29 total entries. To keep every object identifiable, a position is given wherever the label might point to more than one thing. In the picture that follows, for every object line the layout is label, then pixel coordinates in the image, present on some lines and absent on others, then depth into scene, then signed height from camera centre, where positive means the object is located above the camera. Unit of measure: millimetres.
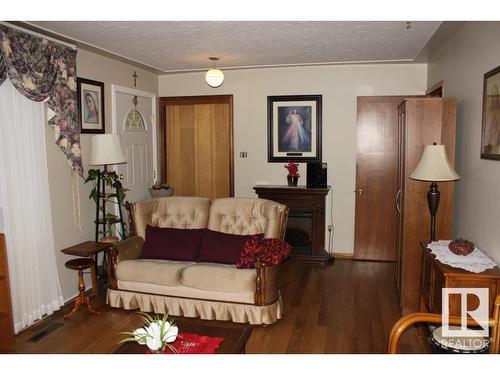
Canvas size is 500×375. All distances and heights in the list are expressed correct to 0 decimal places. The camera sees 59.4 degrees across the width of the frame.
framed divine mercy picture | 5848 +246
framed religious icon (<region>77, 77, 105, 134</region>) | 4500 +447
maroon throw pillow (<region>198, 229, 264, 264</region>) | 4043 -937
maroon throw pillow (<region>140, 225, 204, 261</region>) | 4203 -938
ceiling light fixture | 4848 +771
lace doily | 2800 -770
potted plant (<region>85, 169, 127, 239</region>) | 4457 -491
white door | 5262 +152
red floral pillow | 3718 -913
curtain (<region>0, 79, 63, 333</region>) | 3619 -517
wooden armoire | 3750 -386
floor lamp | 4223 -23
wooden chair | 1976 -831
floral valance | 3488 +622
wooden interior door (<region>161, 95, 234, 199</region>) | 6207 +16
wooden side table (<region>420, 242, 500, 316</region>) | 2672 -847
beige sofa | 3738 -1114
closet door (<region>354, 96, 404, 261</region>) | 5605 -398
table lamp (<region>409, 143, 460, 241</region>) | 3322 -170
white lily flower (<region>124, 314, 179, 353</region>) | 2148 -929
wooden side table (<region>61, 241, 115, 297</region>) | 4043 -951
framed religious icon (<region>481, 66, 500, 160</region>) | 2962 +195
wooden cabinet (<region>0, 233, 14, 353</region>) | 3184 -1172
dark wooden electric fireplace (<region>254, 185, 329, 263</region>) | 5547 -923
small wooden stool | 3945 -1253
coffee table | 2490 -1147
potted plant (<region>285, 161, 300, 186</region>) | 5793 -369
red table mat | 2449 -1133
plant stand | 4457 -635
